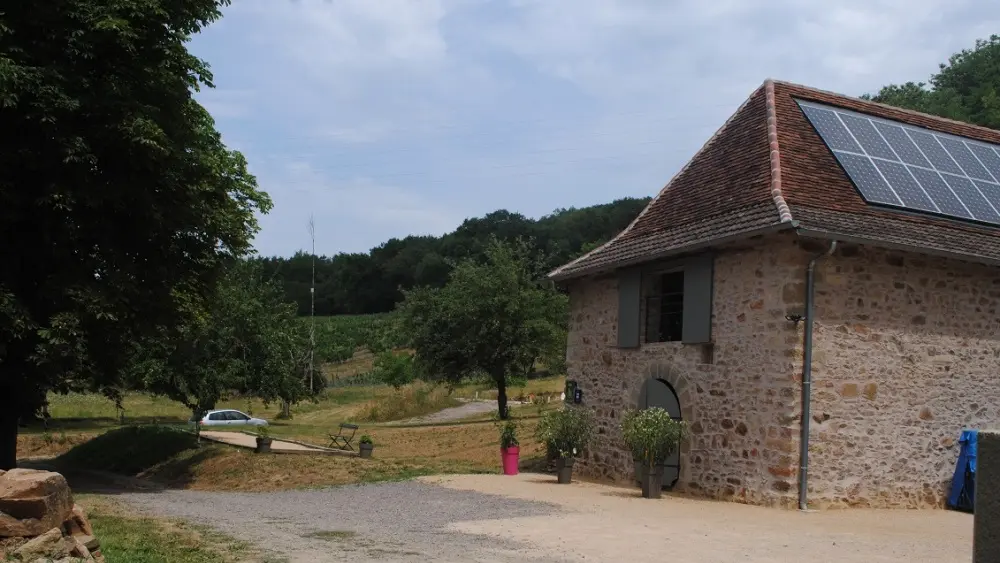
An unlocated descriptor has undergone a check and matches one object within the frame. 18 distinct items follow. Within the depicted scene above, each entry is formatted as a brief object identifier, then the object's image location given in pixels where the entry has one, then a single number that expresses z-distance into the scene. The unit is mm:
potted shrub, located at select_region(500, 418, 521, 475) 17172
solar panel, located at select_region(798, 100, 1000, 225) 14422
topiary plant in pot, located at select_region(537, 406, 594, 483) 15570
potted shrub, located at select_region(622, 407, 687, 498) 13344
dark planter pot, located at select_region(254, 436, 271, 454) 20891
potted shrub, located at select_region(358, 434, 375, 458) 20578
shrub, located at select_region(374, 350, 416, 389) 49875
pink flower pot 17156
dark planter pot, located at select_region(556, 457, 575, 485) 15508
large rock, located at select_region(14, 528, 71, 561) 6711
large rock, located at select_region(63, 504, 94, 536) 7502
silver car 35375
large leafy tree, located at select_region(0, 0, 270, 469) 13602
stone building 12453
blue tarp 13195
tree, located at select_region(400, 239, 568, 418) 32562
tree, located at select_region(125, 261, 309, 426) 22328
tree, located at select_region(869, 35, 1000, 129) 32438
